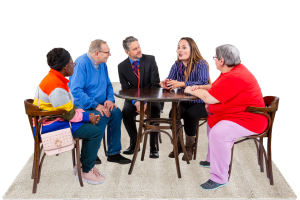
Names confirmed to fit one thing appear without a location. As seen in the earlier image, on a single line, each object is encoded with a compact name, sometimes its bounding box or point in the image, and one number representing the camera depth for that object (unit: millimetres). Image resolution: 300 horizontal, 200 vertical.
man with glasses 3992
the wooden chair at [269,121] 3508
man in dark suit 4453
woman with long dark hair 4160
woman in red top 3410
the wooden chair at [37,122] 3303
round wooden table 3568
